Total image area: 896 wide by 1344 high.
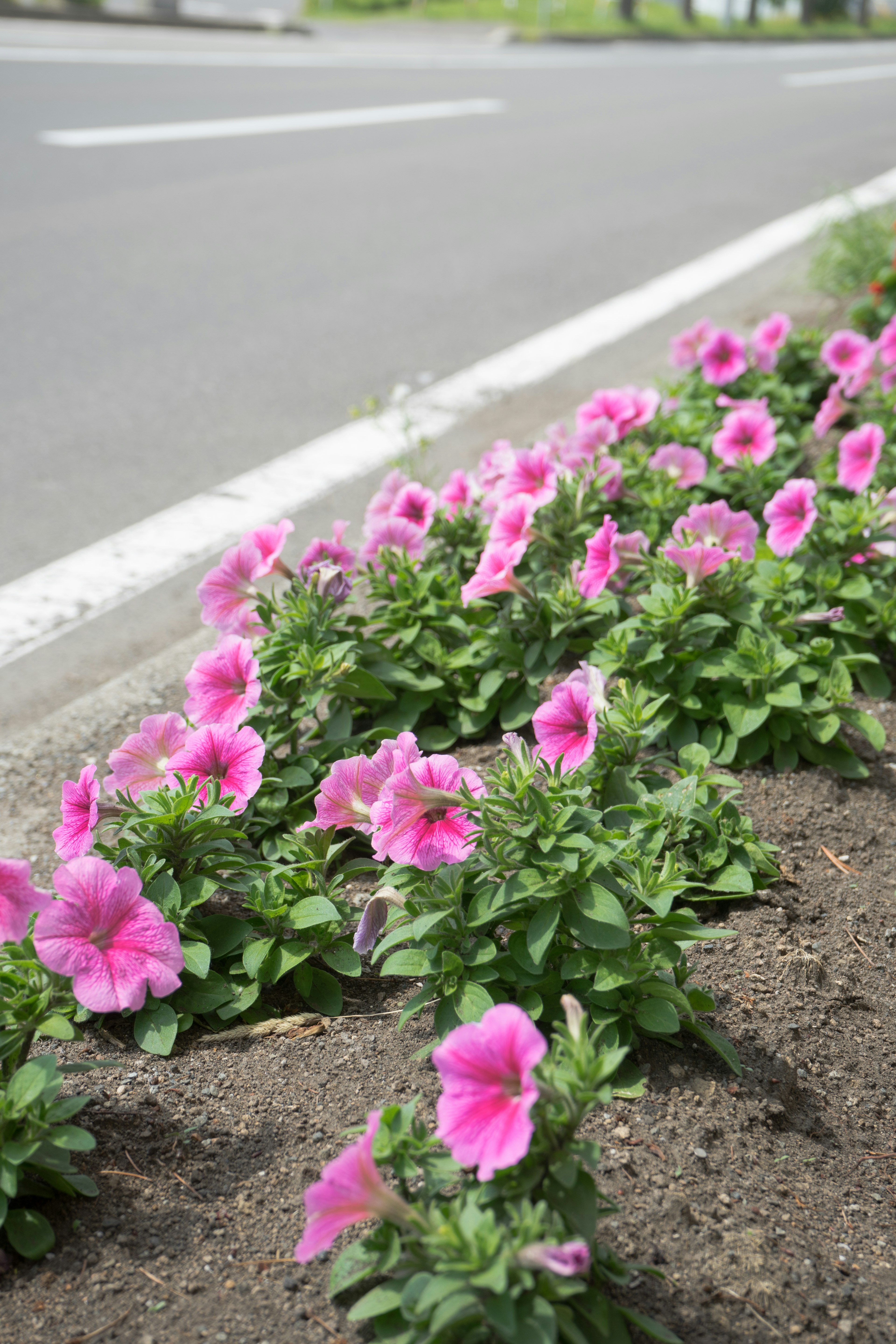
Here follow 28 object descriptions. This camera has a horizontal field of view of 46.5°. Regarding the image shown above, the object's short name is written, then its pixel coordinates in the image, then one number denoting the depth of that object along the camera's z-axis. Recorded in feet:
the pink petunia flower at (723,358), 12.10
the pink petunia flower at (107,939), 4.63
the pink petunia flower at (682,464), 10.05
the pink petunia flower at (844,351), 12.17
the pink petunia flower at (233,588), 7.53
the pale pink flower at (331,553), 8.21
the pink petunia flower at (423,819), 5.23
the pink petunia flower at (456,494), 9.33
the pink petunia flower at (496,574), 7.41
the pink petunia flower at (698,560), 7.48
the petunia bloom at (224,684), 6.68
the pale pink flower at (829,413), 11.32
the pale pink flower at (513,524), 7.97
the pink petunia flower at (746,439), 10.29
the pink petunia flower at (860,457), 9.66
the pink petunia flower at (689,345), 12.62
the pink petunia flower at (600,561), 7.70
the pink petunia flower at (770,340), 12.58
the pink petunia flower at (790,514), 8.54
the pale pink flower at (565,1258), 3.63
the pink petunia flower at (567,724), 5.84
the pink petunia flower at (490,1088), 3.86
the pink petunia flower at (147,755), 6.17
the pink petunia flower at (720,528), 8.05
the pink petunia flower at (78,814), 5.72
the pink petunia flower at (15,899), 4.53
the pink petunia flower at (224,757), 6.09
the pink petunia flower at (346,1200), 3.86
